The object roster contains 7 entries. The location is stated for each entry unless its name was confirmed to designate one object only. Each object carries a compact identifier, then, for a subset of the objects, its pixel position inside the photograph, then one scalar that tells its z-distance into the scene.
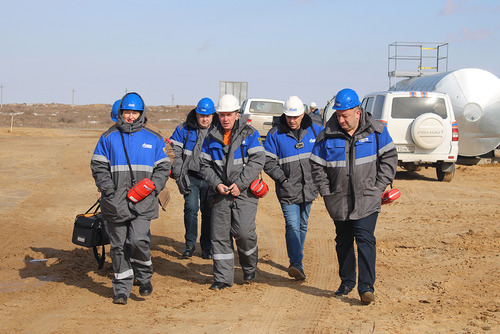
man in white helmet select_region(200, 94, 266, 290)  7.05
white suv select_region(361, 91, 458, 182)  15.82
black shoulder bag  7.38
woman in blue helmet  6.46
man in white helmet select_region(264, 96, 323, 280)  7.58
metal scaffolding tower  25.19
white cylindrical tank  18.03
